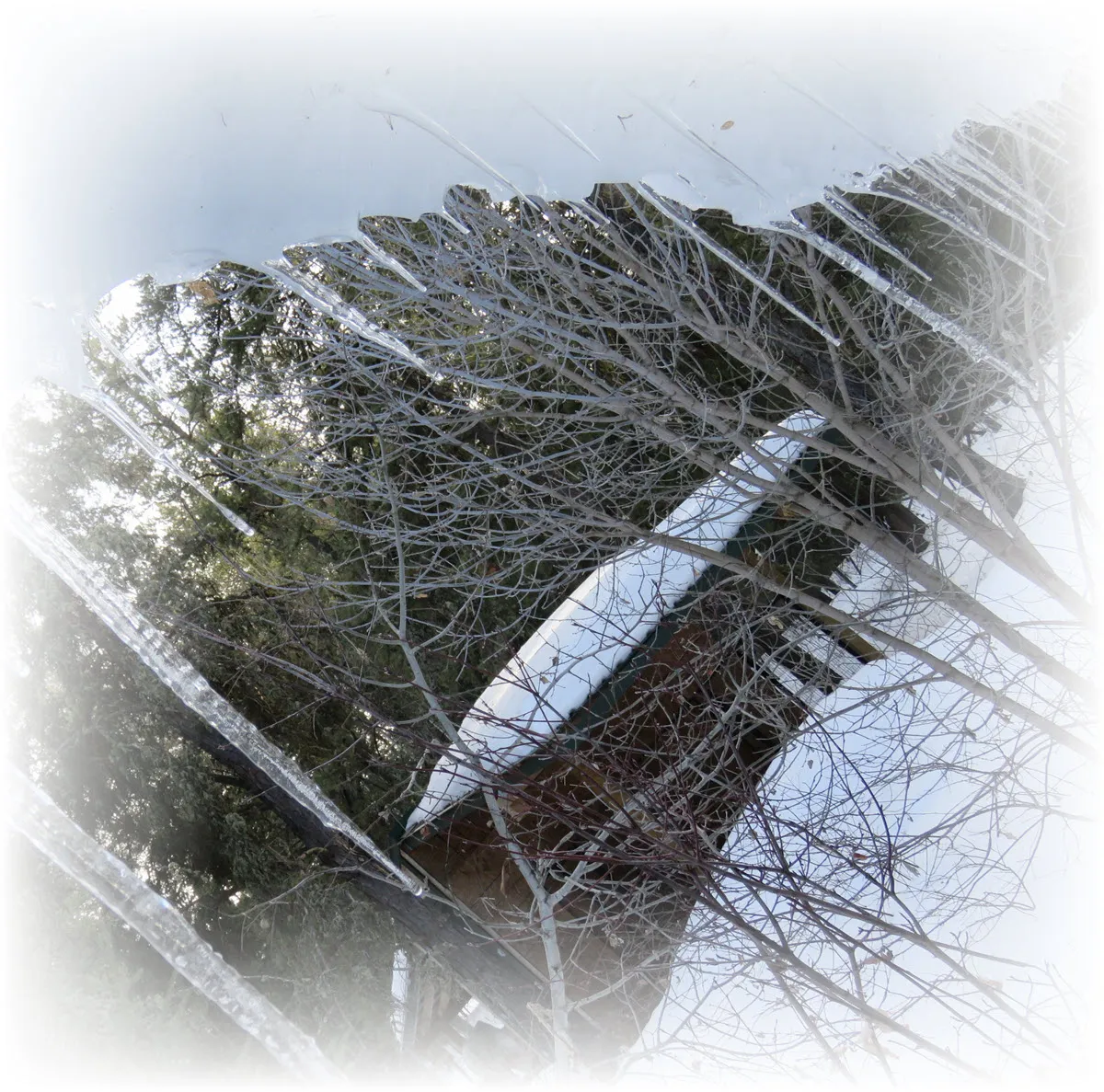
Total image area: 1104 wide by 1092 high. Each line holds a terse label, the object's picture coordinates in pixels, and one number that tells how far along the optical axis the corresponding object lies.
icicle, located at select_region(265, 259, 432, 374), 3.03
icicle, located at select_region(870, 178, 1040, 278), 3.09
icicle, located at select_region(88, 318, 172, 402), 2.35
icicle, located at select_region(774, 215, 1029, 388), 3.36
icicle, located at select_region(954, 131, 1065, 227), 2.62
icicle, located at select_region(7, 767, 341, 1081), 3.07
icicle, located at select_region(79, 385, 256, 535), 2.44
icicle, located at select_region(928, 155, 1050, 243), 2.89
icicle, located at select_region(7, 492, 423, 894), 3.98
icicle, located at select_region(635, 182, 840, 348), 3.50
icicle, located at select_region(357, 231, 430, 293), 2.61
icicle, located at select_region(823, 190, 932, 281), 3.11
